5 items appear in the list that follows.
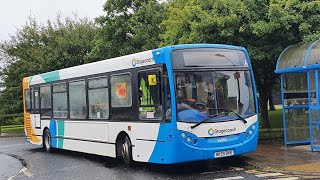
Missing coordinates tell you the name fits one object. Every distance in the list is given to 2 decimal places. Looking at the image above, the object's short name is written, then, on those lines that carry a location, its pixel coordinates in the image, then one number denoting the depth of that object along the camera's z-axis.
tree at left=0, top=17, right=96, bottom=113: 32.56
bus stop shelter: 11.97
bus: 9.66
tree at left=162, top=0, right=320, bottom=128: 13.68
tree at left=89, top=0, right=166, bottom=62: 25.12
